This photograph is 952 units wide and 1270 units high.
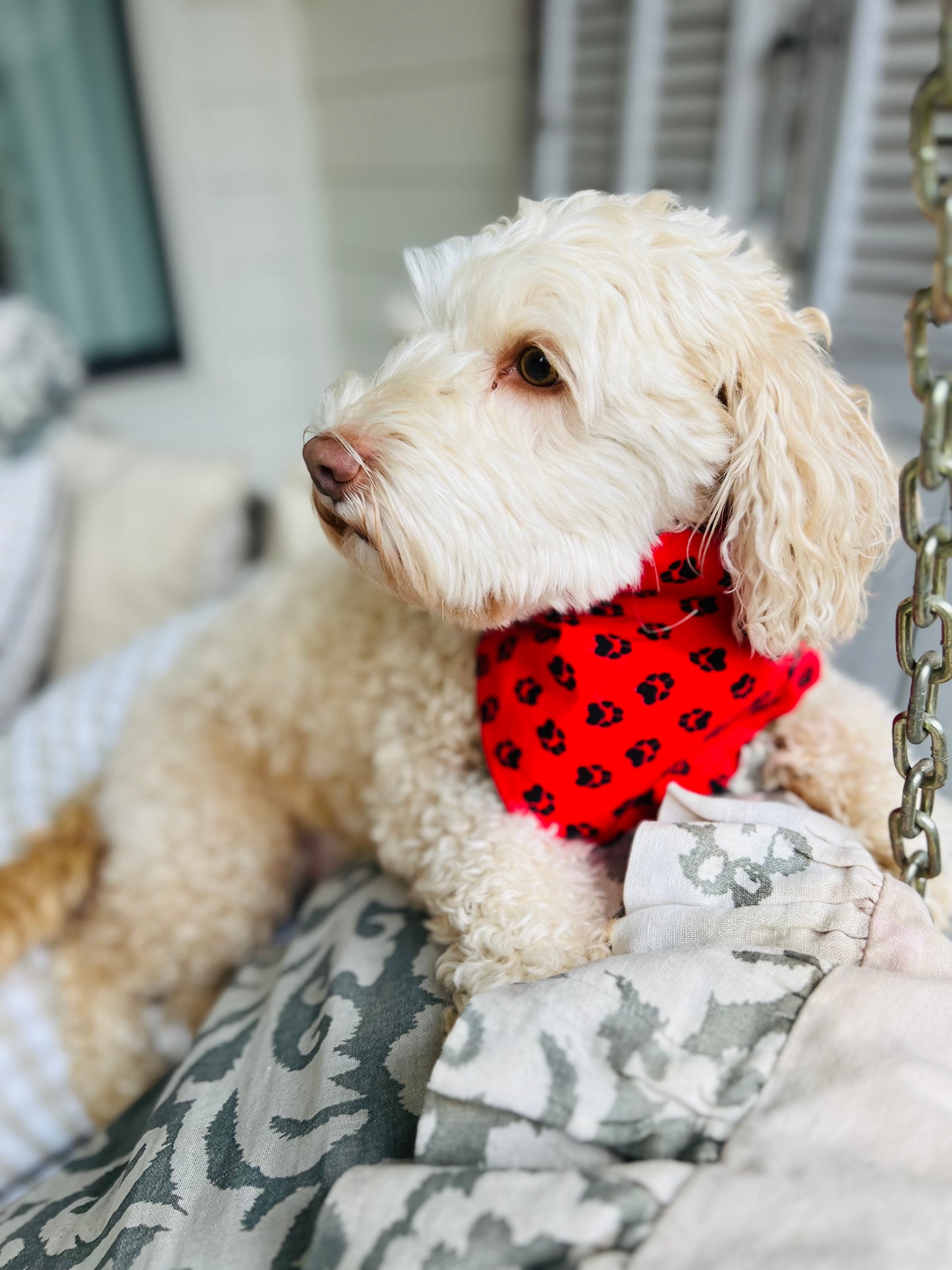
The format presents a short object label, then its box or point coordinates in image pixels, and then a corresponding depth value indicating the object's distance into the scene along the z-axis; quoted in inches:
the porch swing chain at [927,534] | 19.9
